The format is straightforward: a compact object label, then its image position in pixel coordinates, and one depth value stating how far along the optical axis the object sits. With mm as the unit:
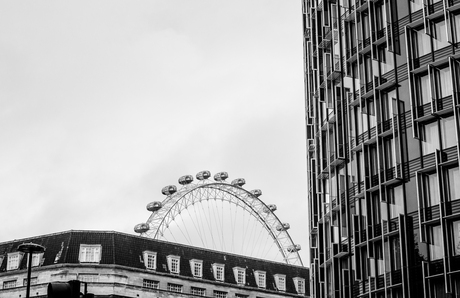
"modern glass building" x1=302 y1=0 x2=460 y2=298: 49406
